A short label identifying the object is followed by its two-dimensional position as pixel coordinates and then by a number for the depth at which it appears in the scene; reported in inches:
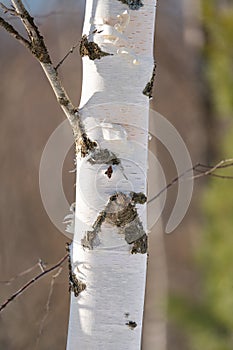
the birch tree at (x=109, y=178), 179.5
